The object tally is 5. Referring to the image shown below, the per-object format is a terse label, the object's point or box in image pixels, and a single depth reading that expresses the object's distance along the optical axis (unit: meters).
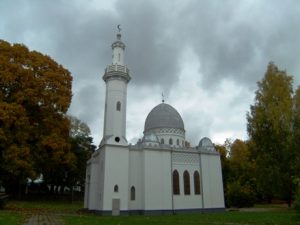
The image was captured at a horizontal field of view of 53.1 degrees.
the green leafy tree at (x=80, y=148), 39.47
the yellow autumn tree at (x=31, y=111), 21.20
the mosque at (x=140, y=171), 23.73
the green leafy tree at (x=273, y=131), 22.30
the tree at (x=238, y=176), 33.84
